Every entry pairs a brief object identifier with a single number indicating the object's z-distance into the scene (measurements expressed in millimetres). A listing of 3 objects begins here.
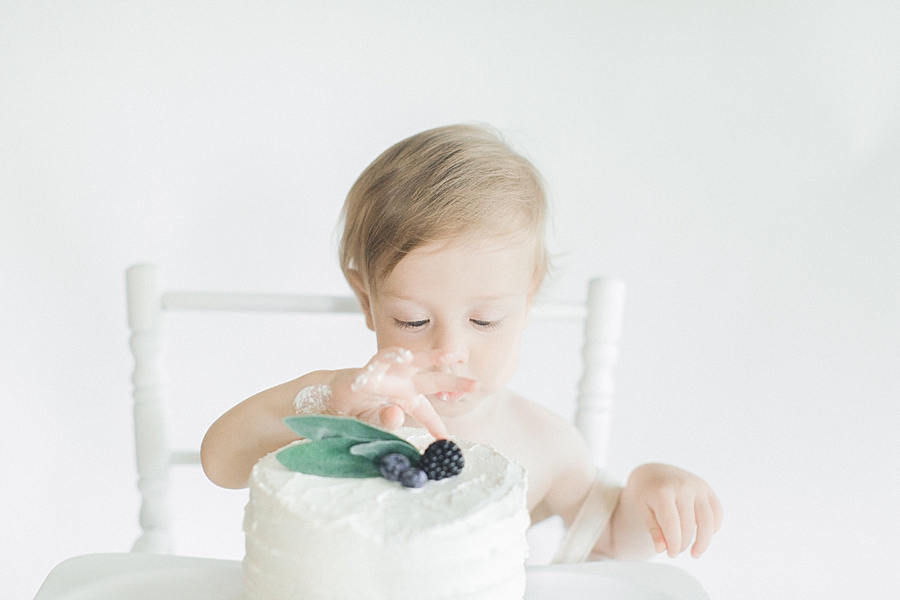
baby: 818
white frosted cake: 506
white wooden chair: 1072
